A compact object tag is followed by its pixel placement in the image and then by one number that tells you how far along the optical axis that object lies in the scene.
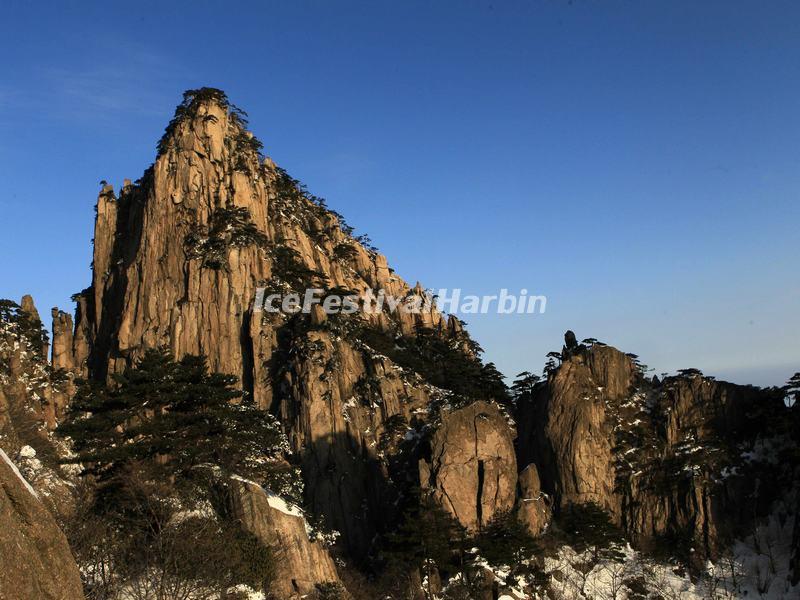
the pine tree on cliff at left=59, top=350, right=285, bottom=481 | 39.78
